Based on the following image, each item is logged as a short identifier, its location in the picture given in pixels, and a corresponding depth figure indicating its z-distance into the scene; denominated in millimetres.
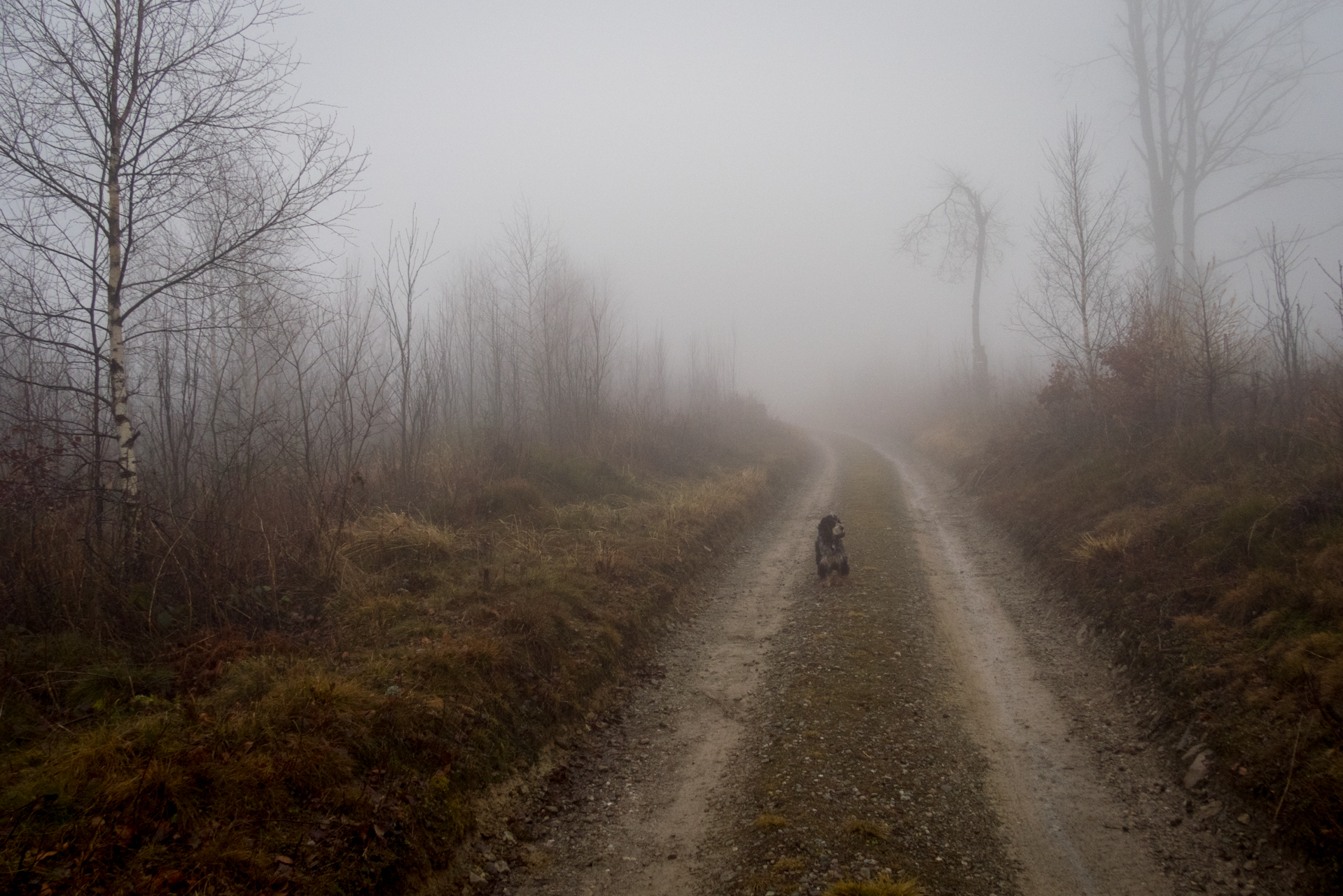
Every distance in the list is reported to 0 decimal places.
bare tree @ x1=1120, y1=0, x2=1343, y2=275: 17516
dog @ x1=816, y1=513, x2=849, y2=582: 9109
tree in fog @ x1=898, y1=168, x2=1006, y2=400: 26500
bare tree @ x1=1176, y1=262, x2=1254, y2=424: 9789
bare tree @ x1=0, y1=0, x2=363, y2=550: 5473
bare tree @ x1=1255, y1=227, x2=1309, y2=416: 8664
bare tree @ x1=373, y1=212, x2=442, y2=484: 8906
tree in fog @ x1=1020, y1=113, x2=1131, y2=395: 13727
